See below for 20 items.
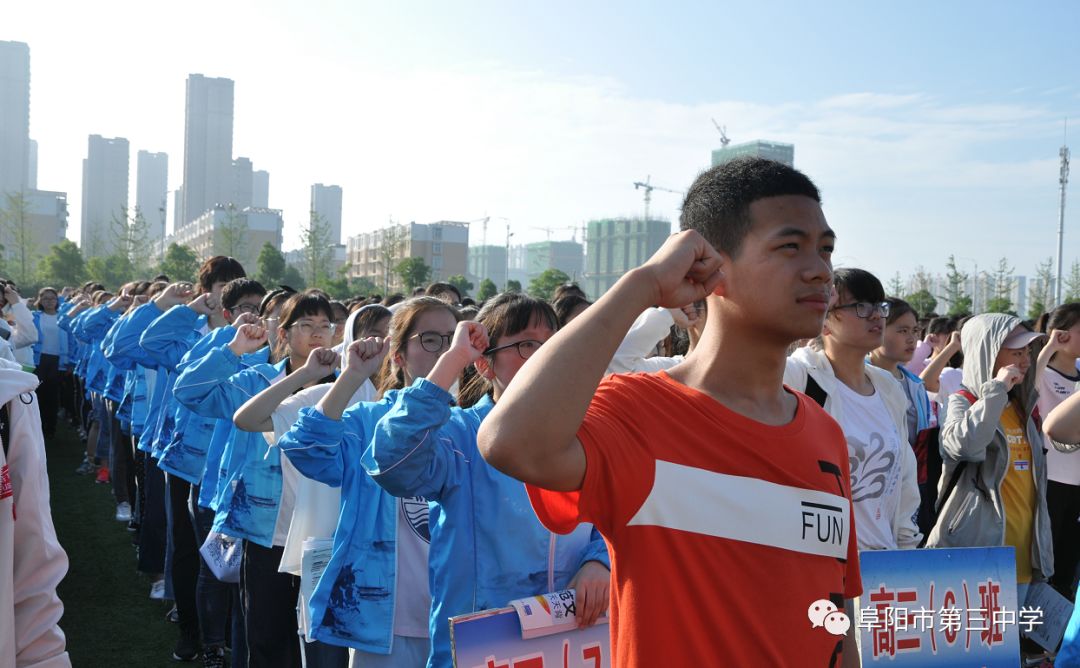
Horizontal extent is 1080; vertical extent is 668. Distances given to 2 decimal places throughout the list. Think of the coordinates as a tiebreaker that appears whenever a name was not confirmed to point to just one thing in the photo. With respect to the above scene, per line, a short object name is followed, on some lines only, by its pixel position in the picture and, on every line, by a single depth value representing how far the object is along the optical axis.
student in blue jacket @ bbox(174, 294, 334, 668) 4.53
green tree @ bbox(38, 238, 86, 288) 45.50
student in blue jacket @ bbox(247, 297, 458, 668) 3.31
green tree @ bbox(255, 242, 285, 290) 49.78
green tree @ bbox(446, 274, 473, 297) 54.81
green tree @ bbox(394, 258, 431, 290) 50.97
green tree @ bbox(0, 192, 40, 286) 50.97
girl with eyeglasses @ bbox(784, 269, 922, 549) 4.08
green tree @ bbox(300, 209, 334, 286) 59.91
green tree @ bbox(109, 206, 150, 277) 54.18
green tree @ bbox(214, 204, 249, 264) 56.94
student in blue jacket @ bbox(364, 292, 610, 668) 2.76
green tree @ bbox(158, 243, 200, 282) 49.00
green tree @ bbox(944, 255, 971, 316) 35.44
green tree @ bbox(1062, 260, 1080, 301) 35.30
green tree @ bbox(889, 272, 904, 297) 42.38
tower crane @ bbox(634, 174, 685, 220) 120.31
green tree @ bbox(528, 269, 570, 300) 48.08
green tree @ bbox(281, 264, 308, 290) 56.25
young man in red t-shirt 1.64
